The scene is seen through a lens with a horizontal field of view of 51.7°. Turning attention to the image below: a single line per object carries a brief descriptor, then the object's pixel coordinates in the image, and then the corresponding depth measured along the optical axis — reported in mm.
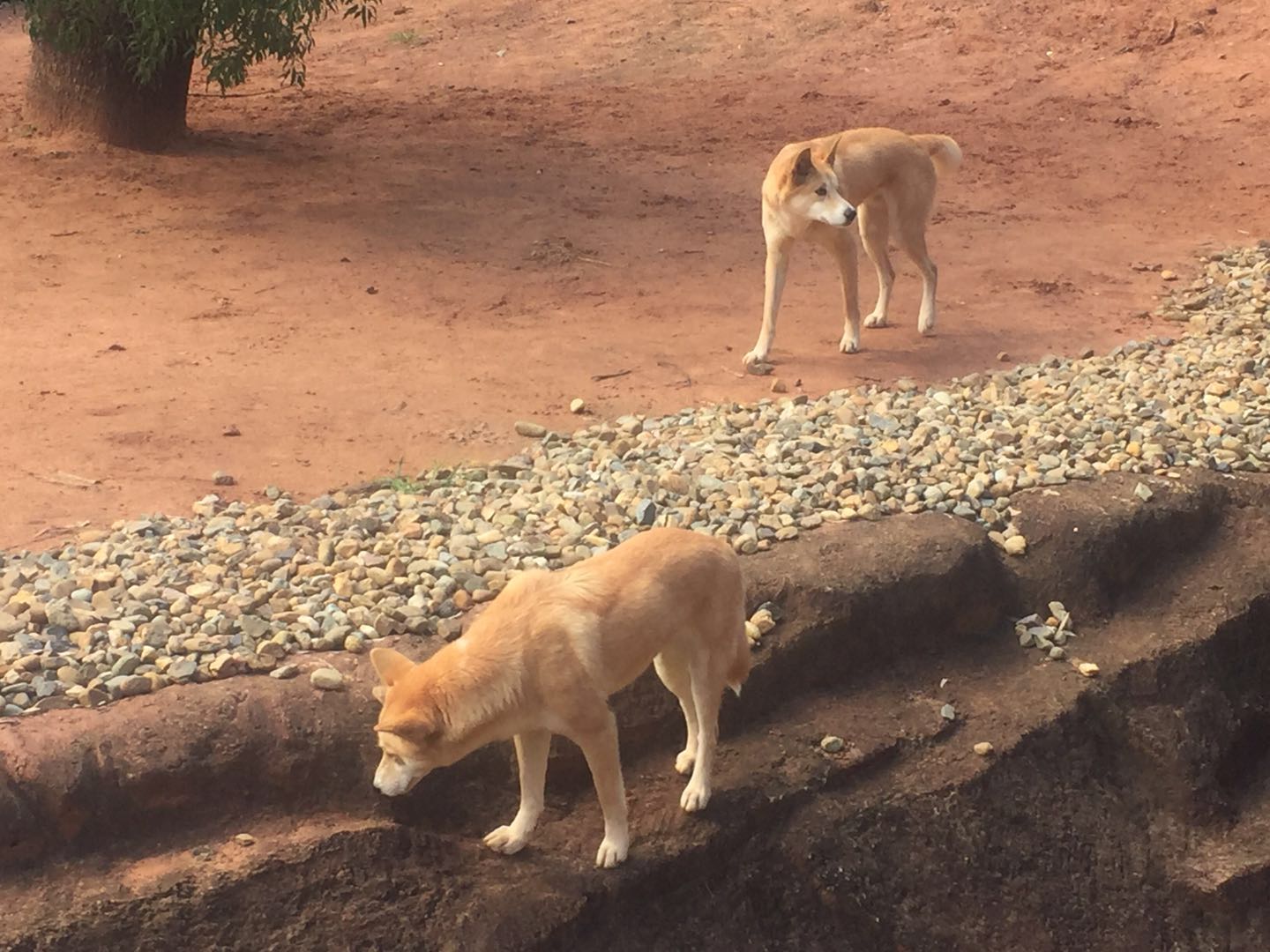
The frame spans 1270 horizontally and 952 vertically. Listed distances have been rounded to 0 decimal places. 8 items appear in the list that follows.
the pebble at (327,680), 4234
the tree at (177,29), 9781
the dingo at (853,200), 7496
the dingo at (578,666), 3652
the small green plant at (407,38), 17750
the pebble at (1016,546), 5379
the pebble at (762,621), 4832
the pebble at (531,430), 6629
